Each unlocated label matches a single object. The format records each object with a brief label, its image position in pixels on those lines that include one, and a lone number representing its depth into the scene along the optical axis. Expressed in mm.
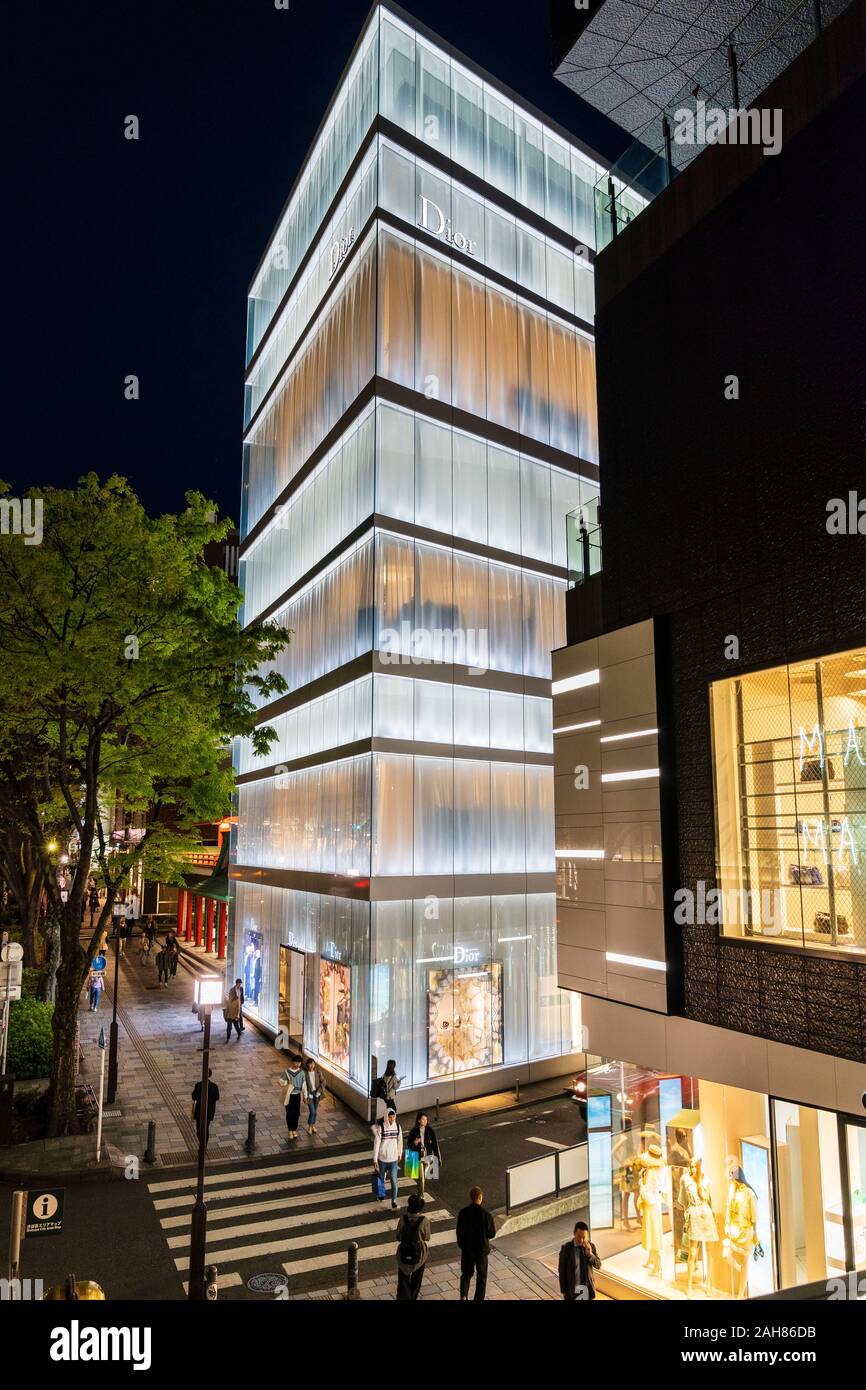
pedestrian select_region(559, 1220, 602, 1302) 9367
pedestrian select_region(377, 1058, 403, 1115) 16969
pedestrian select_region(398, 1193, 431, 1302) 10156
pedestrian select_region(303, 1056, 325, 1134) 18172
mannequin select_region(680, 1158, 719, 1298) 10430
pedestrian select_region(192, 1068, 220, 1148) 16031
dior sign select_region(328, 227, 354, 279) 24062
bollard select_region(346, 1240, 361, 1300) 10547
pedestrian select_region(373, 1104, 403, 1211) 14234
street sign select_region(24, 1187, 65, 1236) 8547
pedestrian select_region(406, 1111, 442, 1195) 14461
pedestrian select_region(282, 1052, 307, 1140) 17516
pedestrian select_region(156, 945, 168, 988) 37531
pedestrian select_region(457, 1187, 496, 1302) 10344
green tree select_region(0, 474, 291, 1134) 16328
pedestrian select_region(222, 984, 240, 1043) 26209
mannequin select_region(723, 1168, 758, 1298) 9914
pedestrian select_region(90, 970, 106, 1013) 31406
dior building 20875
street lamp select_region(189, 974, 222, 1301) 10531
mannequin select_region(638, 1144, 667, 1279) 11062
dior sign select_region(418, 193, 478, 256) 22953
